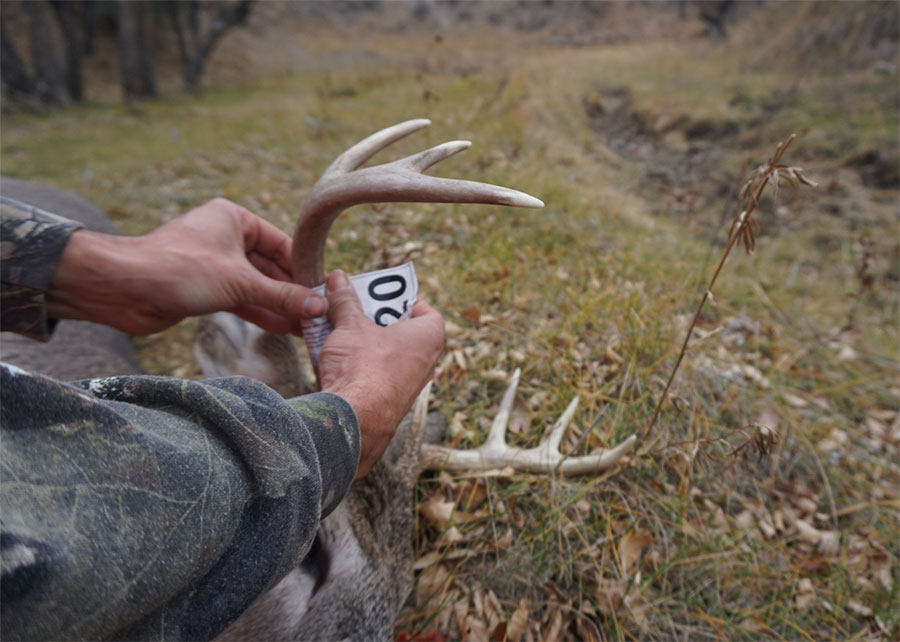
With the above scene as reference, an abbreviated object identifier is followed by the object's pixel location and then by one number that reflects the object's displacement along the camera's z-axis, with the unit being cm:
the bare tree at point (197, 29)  996
